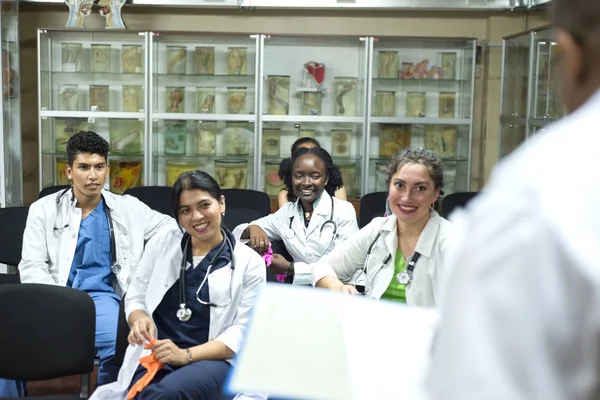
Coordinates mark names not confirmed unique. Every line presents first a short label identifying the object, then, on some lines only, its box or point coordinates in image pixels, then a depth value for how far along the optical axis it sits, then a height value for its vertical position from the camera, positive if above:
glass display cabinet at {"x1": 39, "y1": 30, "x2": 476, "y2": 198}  6.39 +0.32
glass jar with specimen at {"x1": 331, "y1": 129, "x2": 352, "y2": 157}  6.55 -0.02
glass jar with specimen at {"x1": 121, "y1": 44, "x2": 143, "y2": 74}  6.39 +0.69
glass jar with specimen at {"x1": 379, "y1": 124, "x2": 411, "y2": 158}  6.54 +0.03
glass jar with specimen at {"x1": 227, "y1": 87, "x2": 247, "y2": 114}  6.48 +0.33
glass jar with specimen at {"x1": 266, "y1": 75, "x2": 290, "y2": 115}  6.50 +0.40
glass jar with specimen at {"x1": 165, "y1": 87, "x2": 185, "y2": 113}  6.45 +0.34
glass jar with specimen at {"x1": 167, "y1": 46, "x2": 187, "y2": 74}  6.42 +0.69
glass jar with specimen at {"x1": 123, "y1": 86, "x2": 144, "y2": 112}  6.43 +0.35
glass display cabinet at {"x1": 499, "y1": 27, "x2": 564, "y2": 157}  5.37 +0.43
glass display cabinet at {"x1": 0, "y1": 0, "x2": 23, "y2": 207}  5.87 +0.18
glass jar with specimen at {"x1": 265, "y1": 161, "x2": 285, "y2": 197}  6.55 -0.36
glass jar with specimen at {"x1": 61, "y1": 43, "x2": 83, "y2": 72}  6.40 +0.70
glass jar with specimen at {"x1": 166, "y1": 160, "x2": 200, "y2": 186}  6.53 -0.27
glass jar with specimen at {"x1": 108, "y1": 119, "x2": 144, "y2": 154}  6.48 +0.00
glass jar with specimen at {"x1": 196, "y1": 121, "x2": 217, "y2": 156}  6.53 +0.00
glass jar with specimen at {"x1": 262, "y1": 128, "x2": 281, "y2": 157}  6.54 -0.03
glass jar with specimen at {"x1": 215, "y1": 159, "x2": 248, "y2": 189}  6.55 -0.31
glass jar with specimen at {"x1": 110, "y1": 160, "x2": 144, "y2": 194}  6.48 -0.35
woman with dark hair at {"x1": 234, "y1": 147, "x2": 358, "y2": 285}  4.13 -0.47
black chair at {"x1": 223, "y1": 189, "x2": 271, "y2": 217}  5.29 -0.44
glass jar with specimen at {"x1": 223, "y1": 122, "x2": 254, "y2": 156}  6.52 +0.00
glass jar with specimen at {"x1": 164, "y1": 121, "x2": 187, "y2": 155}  6.49 +0.01
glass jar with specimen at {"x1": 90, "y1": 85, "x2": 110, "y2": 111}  6.45 +0.34
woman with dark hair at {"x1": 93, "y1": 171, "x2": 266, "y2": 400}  2.69 -0.64
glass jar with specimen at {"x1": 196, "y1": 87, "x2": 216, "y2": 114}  6.50 +0.34
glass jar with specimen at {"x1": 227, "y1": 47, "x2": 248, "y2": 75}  6.45 +0.68
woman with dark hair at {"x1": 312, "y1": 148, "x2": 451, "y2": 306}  2.69 -0.40
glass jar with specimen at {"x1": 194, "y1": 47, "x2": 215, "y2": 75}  6.43 +0.68
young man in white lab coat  3.67 -0.51
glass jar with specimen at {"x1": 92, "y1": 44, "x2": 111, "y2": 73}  6.42 +0.69
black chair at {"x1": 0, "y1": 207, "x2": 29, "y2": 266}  4.25 -0.58
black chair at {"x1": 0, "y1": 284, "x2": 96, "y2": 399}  2.82 -0.77
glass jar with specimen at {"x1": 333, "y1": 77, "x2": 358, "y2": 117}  6.50 +0.40
